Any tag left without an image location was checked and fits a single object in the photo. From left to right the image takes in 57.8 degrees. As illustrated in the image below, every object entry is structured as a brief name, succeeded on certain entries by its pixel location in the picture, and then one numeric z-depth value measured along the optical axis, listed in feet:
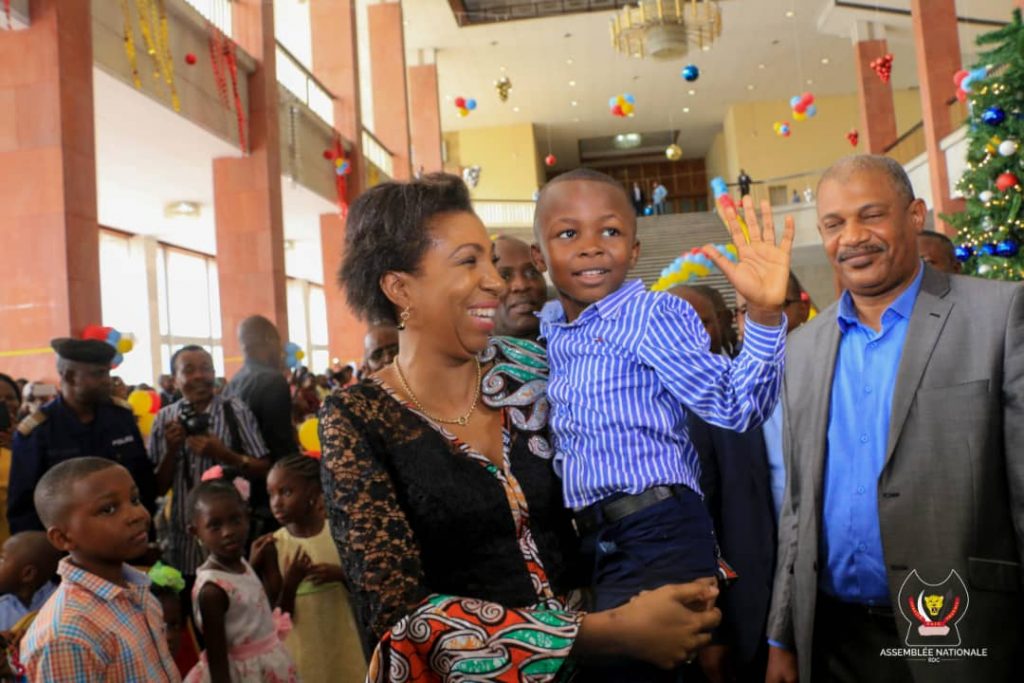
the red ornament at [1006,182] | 20.98
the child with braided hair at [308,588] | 11.08
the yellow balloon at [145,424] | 21.13
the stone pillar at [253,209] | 38.86
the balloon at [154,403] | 24.48
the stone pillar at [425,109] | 72.23
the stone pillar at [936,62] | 48.83
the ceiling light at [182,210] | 50.42
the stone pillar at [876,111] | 63.41
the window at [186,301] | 61.36
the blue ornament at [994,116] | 21.26
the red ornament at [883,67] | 50.16
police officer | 12.24
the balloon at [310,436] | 16.80
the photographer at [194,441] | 13.67
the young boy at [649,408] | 5.57
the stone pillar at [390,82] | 61.98
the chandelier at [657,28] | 52.65
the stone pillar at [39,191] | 22.65
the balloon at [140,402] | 23.25
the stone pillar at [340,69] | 52.49
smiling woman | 4.81
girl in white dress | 10.32
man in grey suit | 6.81
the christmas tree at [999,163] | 21.01
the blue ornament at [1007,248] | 21.09
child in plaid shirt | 7.73
